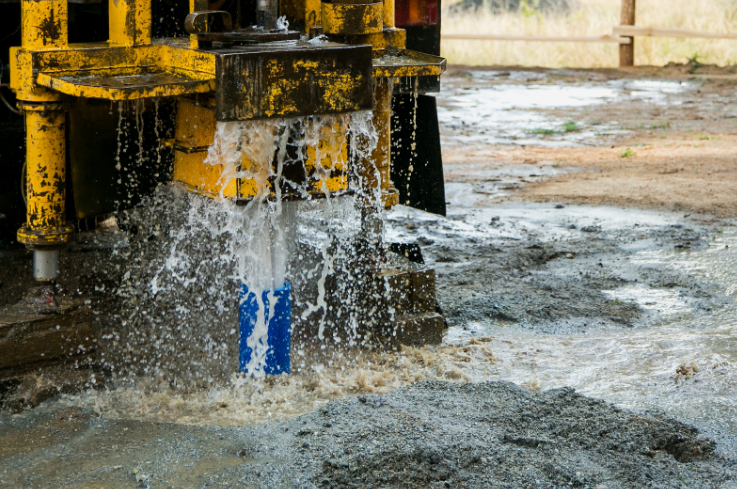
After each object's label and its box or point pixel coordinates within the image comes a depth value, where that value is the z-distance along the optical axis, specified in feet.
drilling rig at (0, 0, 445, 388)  19.53
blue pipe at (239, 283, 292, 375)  23.16
